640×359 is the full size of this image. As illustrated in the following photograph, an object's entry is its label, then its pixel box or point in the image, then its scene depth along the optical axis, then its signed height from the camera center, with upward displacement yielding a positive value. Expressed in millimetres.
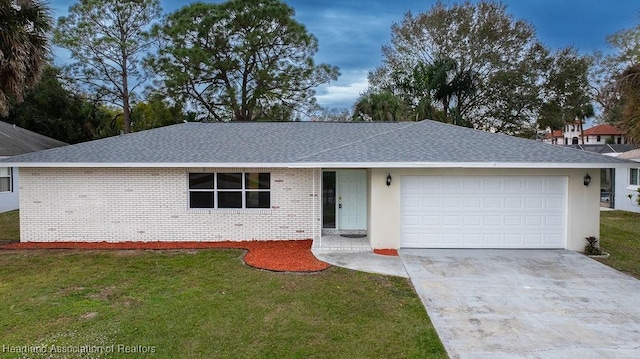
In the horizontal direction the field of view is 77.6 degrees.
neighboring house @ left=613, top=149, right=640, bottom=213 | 18609 -814
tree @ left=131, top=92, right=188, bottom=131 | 28812 +4386
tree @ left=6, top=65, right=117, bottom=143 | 26750 +3969
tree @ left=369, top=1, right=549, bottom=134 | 29594 +8440
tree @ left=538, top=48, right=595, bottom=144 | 29562 +6128
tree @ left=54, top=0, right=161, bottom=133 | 29094 +9445
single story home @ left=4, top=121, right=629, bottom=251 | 10375 -525
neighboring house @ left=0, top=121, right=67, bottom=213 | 17911 +895
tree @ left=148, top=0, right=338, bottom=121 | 28016 +8078
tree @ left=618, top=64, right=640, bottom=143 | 9562 +1789
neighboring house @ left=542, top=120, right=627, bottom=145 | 65125 +5883
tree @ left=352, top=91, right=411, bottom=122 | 22875 +3718
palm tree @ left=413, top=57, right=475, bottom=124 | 25812 +5926
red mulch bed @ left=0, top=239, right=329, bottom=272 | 9141 -2142
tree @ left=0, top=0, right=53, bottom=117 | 9039 +3033
